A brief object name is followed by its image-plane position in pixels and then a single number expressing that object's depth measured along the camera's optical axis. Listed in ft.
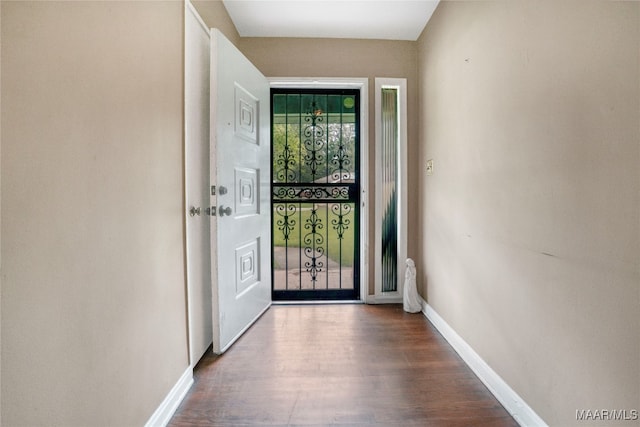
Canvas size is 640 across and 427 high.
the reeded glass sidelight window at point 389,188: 9.24
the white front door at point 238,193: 6.16
